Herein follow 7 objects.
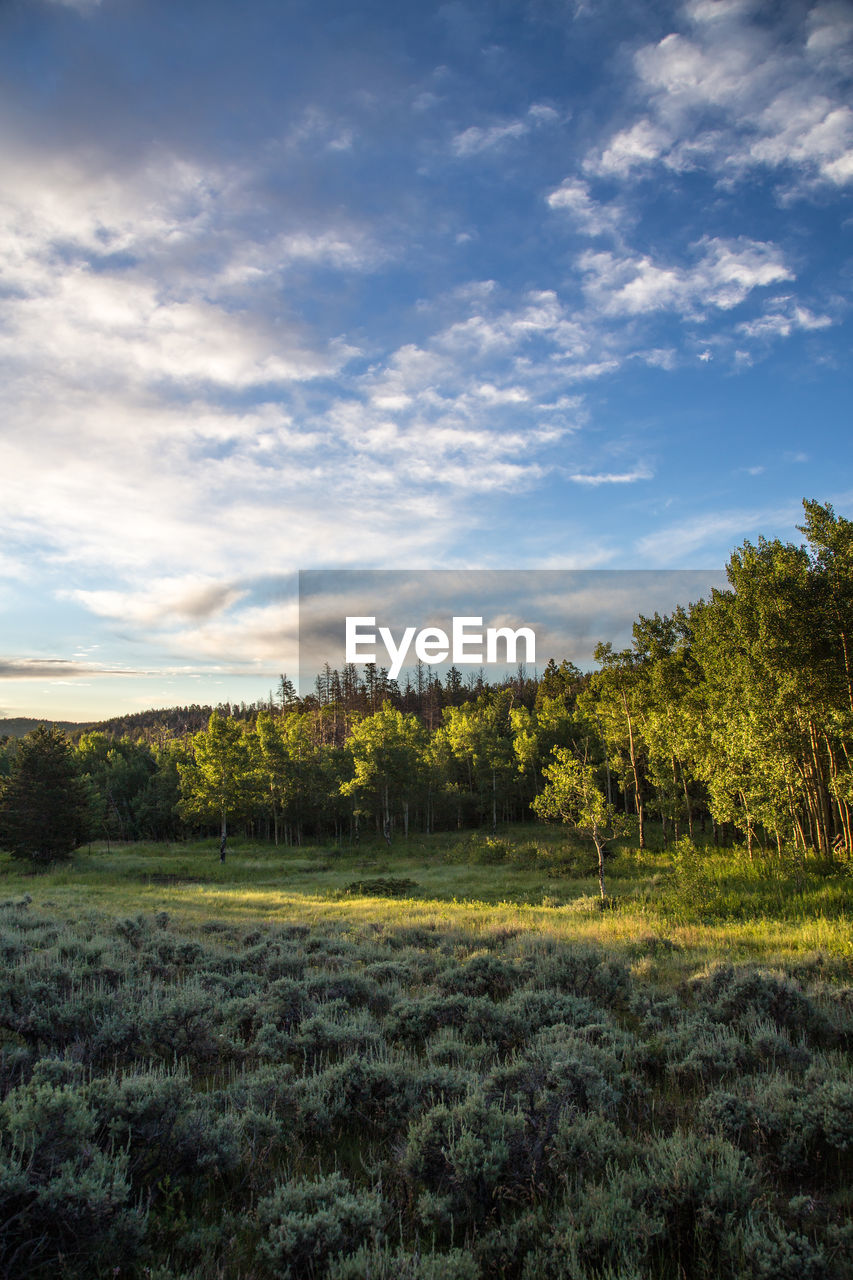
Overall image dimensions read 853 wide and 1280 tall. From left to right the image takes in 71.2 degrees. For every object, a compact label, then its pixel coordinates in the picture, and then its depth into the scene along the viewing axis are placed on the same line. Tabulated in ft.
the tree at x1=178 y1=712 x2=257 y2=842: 158.10
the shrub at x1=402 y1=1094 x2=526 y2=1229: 14.43
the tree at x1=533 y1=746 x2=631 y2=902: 78.64
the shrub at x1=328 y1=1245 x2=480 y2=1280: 11.80
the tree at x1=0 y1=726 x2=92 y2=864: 136.05
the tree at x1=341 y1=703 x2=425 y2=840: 186.19
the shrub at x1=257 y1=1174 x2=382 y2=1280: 12.39
